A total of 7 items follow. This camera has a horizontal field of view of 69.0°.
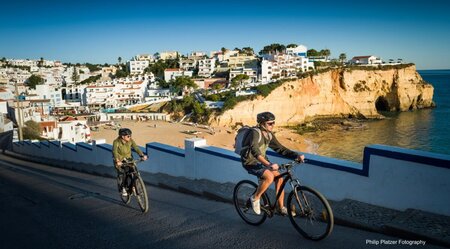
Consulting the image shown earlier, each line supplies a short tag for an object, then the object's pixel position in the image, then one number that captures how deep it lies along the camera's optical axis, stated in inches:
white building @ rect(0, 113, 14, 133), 1552.7
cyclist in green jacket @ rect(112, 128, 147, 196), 255.1
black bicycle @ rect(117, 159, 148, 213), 237.5
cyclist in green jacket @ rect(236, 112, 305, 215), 169.6
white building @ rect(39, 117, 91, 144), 1407.5
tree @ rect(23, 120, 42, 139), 1299.7
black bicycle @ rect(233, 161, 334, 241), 157.3
